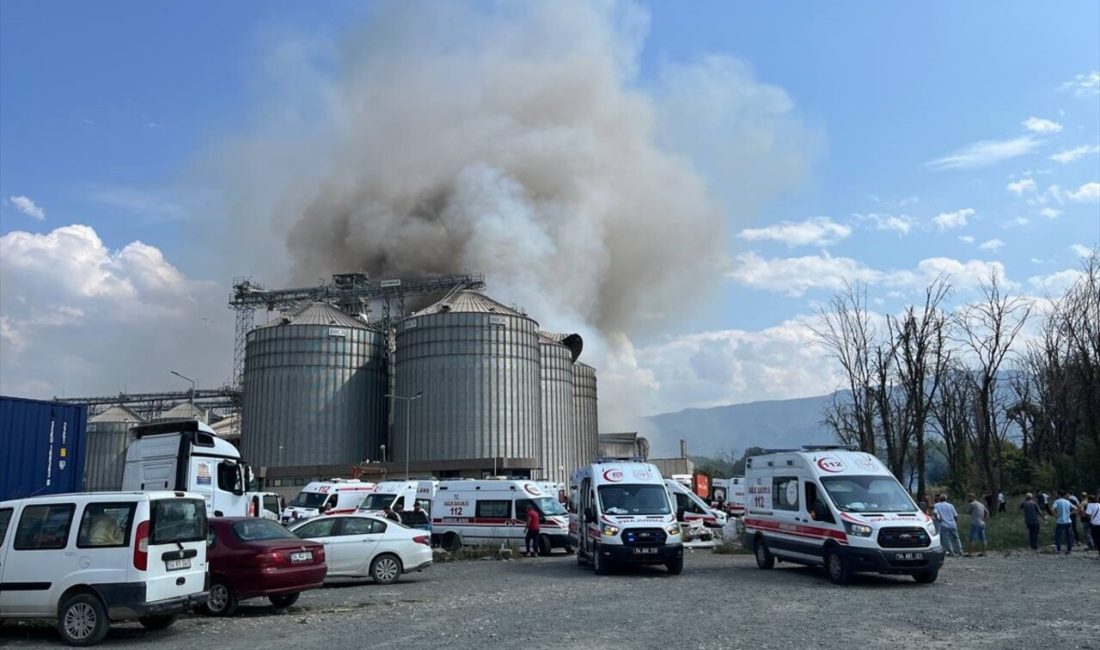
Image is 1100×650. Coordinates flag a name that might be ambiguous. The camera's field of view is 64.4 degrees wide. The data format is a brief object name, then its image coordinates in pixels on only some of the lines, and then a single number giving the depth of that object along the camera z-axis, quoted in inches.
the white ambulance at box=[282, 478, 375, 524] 1321.4
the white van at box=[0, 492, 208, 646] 449.4
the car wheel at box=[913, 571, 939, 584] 661.3
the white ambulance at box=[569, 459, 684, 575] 761.6
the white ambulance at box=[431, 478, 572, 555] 1080.2
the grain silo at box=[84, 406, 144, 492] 3846.7
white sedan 706.8
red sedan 548.4
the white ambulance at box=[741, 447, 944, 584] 649.0
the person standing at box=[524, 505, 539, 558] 1008.9
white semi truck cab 828.6
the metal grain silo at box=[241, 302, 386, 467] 3080.7
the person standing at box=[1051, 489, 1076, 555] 901.8
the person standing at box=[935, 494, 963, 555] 897.9
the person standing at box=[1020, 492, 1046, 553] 943.7
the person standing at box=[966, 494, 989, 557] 933.2
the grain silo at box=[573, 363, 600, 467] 3624.5
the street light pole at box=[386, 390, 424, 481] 3011.8
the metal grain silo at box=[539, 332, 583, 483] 3309.8
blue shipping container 652.1
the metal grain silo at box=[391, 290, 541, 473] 2972.4
